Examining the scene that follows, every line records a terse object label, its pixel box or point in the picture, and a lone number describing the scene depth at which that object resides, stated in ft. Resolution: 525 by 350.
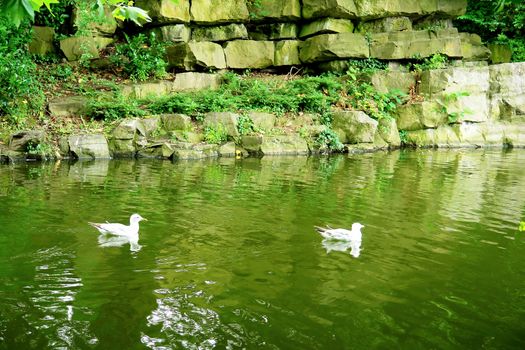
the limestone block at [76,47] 71.87
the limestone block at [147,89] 66.69
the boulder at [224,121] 62.28
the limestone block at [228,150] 61.16
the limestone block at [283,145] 62.80
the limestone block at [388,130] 71.10
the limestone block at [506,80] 78.43
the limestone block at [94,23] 68.33
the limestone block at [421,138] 73.92
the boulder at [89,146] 56.18
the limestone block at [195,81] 72.13
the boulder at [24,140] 54.03
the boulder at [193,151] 58.29
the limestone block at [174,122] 61.31
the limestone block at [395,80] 76.13
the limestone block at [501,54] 88.38
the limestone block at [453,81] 75.82
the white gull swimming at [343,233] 25.35
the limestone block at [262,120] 64.85
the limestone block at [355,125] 67.62
